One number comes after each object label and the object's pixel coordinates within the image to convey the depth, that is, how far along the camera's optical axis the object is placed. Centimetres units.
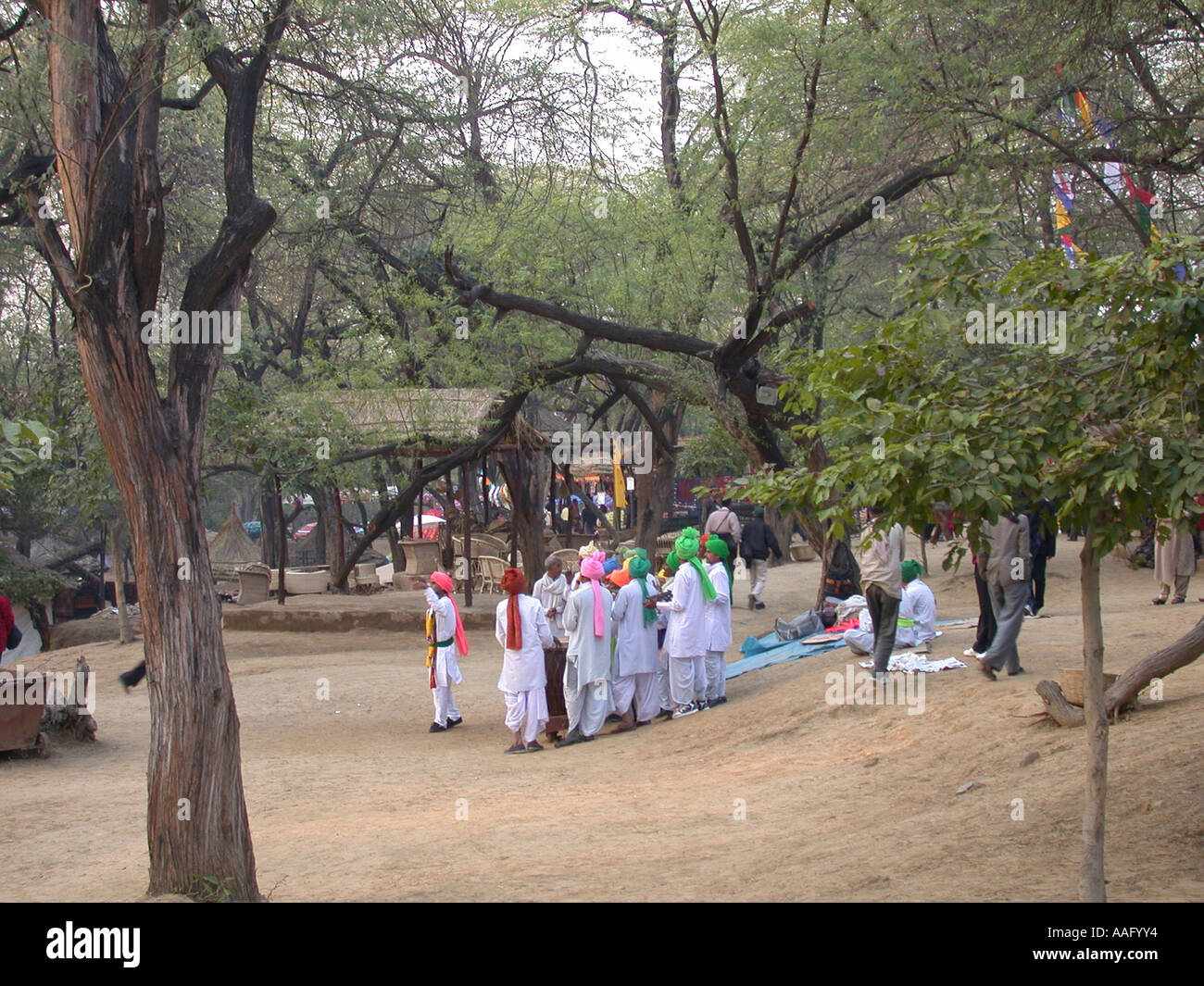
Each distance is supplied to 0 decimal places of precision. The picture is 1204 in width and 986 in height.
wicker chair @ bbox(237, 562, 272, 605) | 2236
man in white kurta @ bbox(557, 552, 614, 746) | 1144
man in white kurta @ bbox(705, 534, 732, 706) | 1217
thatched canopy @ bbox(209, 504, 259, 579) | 2734
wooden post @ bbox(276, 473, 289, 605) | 1988
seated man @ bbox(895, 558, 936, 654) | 1211
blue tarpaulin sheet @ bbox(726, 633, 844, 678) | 1369
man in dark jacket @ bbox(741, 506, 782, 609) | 1881
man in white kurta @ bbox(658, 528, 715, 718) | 1198
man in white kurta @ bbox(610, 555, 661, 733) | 1198
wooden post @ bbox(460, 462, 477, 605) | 1866
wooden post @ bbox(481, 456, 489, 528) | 2071
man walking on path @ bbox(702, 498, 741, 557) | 1889
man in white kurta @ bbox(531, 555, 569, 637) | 1191
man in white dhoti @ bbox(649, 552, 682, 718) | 1253
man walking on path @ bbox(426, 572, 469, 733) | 1211
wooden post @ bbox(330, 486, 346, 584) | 2340
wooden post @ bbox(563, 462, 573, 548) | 2471
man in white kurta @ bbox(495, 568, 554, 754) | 1134
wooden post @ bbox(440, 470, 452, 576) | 2091
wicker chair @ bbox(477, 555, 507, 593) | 2255
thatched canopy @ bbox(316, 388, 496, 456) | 1664
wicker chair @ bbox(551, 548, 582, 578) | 2123
